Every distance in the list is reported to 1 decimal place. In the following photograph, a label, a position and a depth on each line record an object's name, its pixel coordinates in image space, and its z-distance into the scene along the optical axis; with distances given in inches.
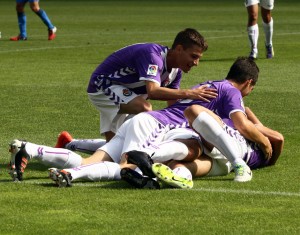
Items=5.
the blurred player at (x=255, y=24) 1630.2
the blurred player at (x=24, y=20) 2106.3
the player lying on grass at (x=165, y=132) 712.4
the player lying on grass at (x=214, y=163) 677.9
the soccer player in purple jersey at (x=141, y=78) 764.0
